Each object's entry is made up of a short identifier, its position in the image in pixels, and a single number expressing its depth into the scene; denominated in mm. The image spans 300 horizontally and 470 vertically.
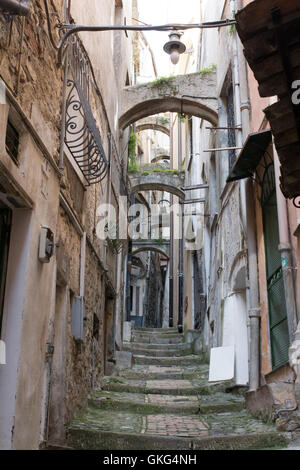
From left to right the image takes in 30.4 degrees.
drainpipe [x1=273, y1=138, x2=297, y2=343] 5816
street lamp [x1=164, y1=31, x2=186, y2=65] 6746
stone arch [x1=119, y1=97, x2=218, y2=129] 12711
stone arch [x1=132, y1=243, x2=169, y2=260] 23658
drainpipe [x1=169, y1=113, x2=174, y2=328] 21125
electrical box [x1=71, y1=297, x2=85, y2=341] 6543
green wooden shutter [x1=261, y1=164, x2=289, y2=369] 6867
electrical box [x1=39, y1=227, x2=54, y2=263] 4637
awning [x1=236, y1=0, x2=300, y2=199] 3479
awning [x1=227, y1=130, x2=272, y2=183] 7047
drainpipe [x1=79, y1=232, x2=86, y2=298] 7113
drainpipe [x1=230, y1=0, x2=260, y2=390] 7418
